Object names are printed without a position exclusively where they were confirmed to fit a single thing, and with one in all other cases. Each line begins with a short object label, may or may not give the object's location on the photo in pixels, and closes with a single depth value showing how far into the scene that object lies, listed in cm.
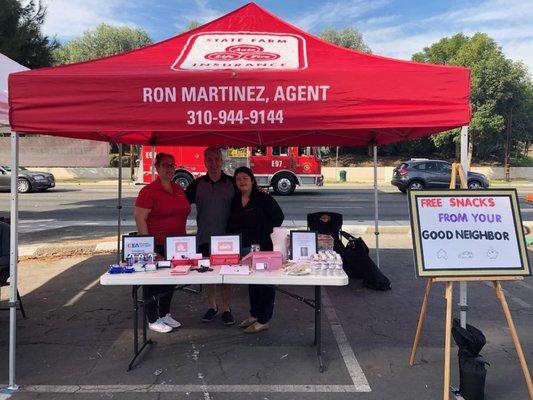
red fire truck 2030
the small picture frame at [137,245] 403
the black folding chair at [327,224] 655
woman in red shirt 434
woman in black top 454
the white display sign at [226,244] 407
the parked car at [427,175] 2195
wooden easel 320
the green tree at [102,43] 4294
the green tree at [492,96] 3225
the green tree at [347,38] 4544
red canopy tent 348
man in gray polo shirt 471
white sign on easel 334
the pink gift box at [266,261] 390
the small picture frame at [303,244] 425
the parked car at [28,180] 2175
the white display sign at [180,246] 411
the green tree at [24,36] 1518
